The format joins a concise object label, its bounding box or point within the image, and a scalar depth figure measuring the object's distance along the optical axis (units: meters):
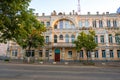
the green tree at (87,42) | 18.58
